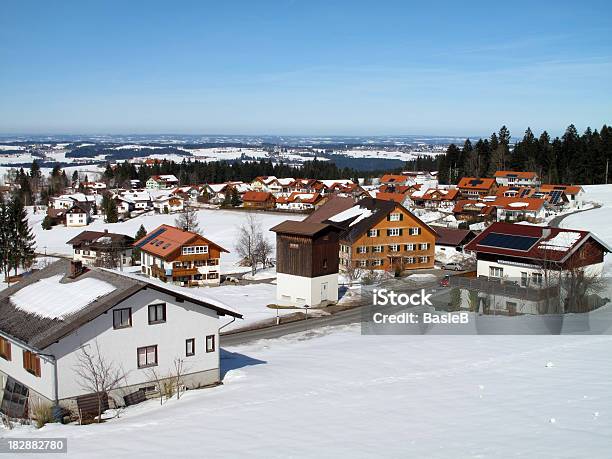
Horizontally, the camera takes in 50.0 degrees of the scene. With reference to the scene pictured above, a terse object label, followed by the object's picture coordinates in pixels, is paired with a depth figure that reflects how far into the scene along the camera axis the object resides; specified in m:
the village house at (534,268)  30.06
